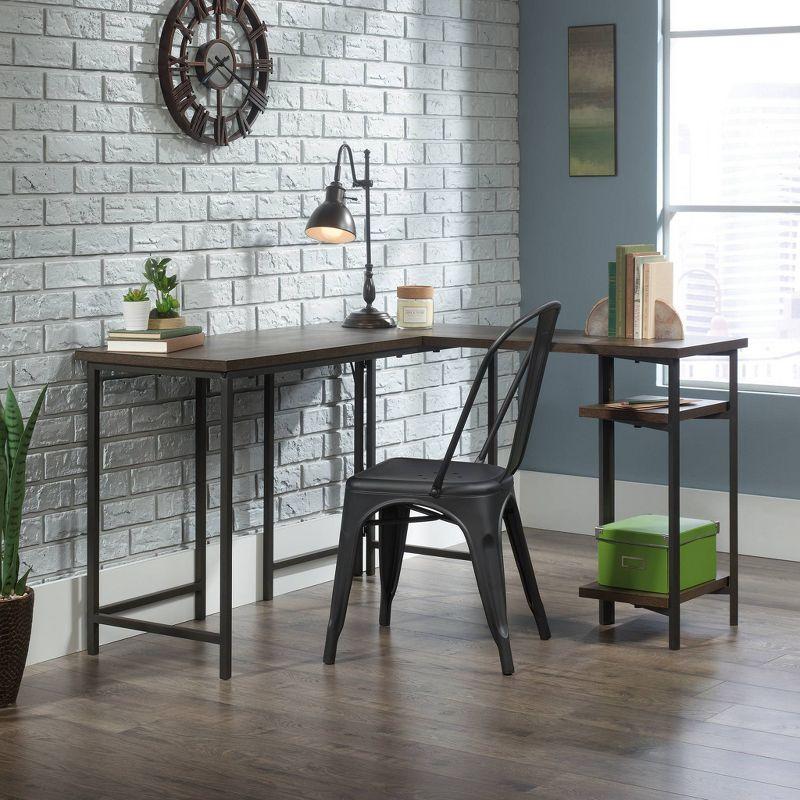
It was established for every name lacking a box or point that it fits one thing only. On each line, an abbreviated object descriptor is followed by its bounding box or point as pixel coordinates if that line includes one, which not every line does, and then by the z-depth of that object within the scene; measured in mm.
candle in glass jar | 6629
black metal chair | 5358
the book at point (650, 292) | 5988
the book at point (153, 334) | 5499
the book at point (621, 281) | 5995
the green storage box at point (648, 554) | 5901
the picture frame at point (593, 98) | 7872
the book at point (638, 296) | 5985
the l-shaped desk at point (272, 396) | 5364
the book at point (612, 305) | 6089
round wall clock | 5970
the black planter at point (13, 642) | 5066
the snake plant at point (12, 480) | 5116
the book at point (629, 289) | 5992
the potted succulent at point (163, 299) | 5650
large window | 7407
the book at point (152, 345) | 5467
